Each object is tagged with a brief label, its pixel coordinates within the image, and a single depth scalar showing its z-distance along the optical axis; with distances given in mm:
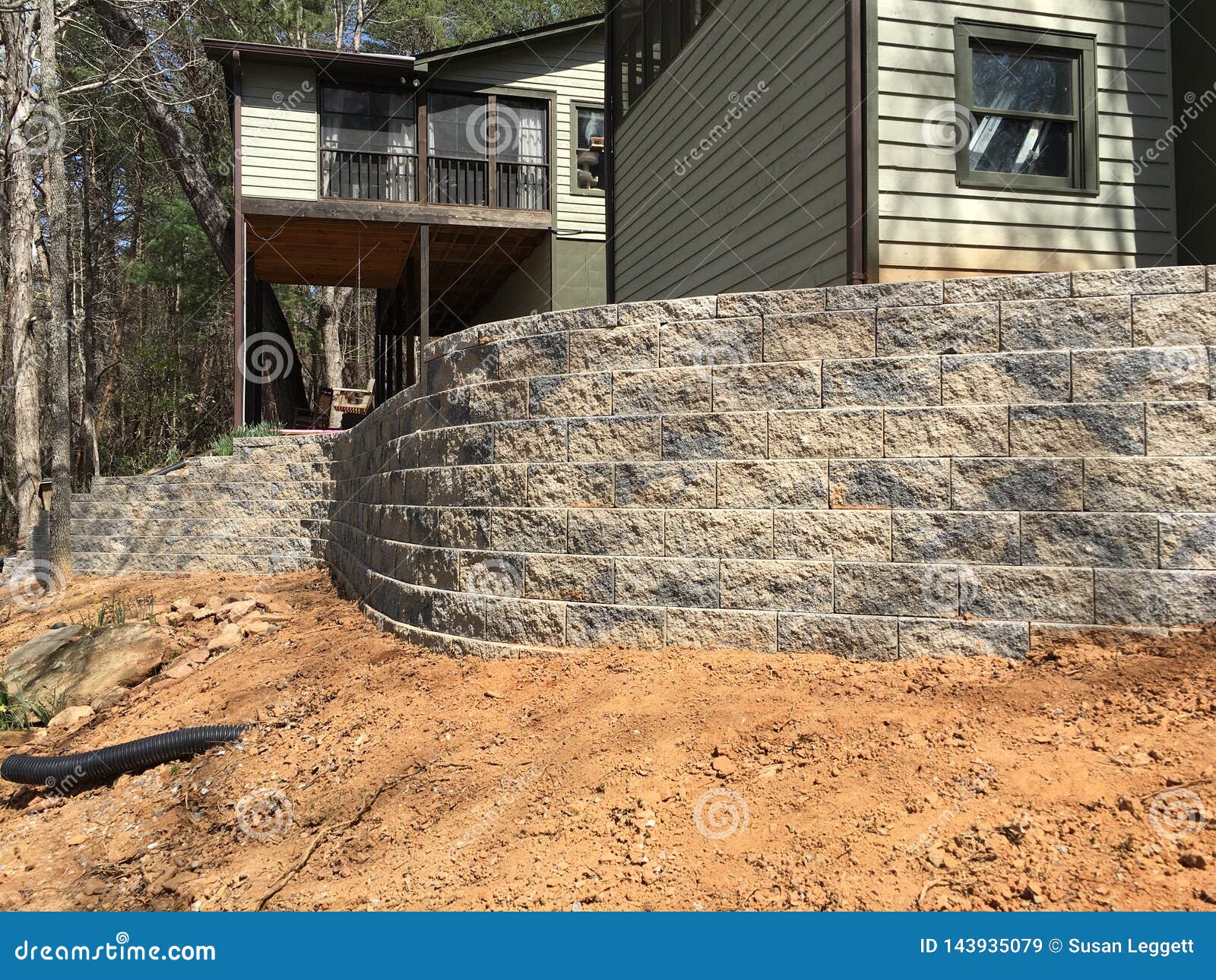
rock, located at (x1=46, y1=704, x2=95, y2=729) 6719
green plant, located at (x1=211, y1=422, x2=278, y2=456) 11219
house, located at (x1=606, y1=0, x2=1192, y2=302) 6156
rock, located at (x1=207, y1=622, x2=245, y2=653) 7535
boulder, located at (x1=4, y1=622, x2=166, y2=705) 7219
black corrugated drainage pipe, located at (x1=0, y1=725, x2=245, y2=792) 5418
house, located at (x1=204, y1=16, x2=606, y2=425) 14352
